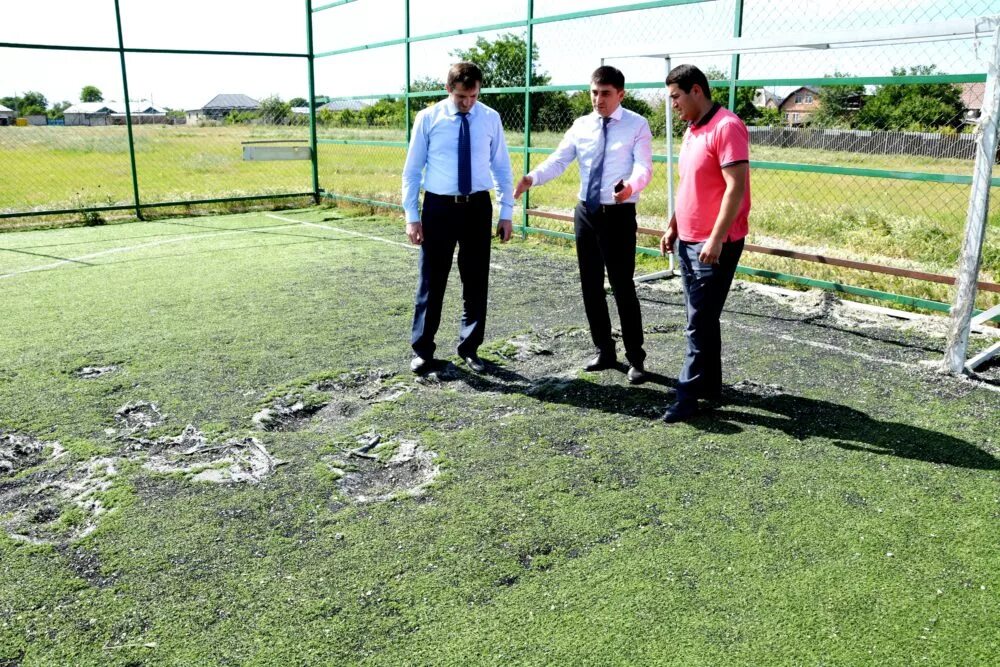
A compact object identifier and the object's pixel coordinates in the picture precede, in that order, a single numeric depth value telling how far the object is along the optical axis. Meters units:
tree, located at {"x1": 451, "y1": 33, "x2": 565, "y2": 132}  8.96
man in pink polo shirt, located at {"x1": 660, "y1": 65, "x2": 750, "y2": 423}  3.71
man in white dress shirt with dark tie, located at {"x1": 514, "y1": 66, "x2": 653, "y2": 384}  4.42
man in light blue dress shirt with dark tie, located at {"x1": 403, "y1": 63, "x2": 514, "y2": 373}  4.60
